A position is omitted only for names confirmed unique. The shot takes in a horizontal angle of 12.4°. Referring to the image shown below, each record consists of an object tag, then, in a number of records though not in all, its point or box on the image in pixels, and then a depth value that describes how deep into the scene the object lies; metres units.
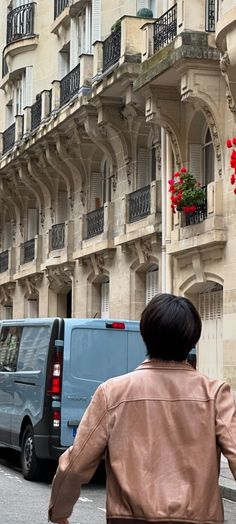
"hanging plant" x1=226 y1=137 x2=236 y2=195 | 15.20
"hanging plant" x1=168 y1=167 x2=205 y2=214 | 18.48
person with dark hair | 3.15
